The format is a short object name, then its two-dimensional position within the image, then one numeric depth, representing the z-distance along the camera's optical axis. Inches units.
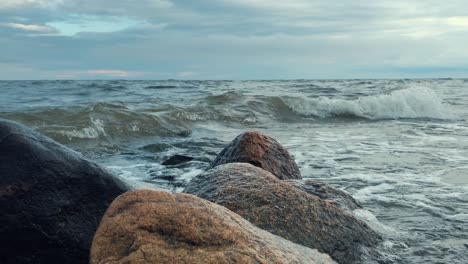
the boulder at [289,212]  133.8
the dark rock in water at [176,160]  289.4
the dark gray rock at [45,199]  110.0
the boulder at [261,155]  198.2
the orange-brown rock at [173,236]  86.4
